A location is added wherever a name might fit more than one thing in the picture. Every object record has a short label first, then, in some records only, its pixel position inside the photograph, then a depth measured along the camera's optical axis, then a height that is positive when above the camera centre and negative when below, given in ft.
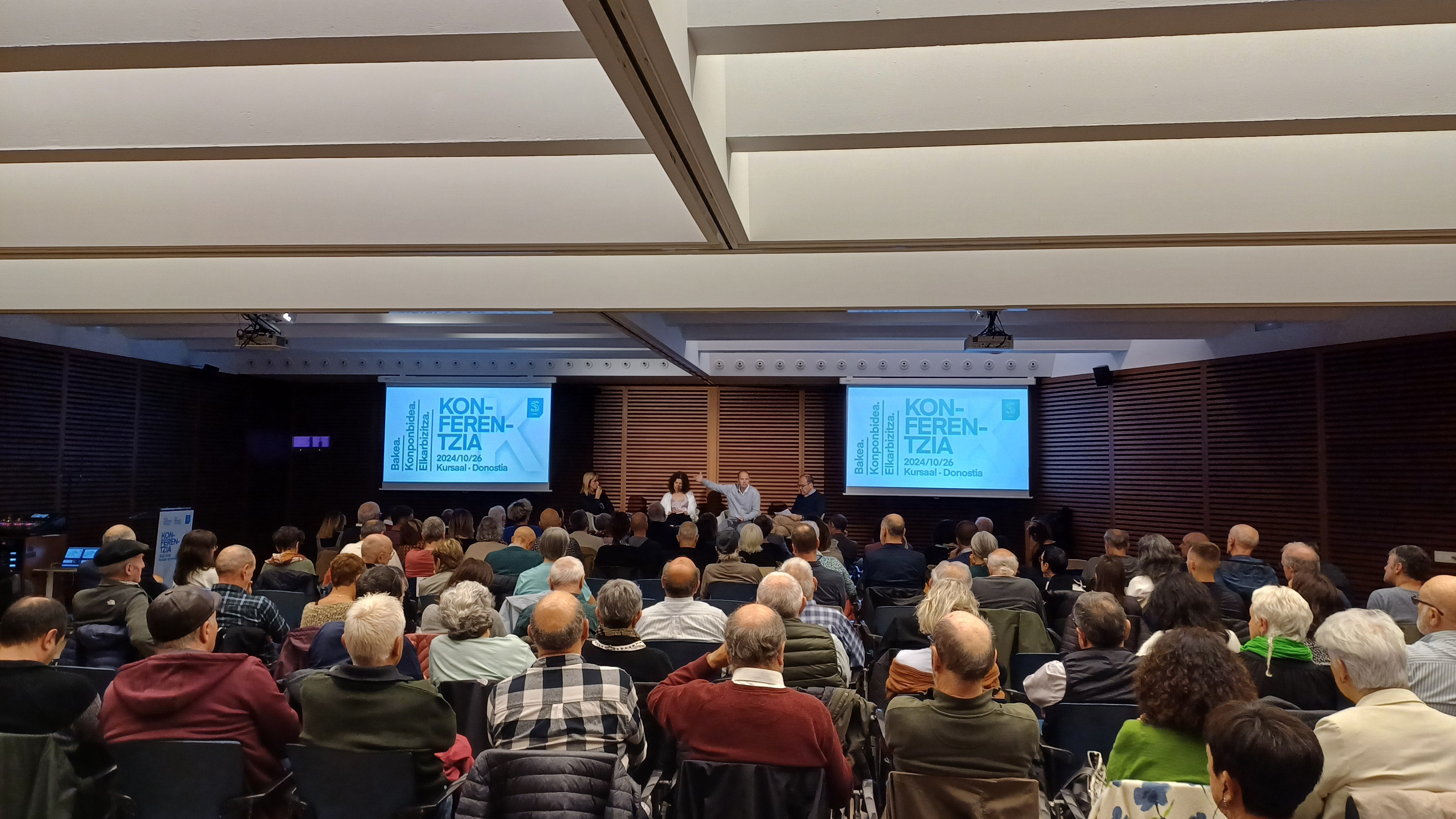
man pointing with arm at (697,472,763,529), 34.76 -1.56
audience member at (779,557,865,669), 13.16 -2.45
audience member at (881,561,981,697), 10.68 -2.18
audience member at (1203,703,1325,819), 5.39 -1.92
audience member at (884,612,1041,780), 7.88 -2.49
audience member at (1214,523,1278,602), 16.39 -2.11
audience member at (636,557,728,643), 13.08 -2.42
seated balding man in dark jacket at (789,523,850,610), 16.88 -2.23
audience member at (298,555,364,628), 12.80 -2.13
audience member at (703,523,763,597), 17.62 -2.34
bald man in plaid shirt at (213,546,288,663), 12.26 -2.30
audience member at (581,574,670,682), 10.87 -2.39
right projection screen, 33.58 +1.06
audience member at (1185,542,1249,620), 16.24 -1.86
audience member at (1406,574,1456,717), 10.14 -2.25
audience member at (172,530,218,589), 14.87 -1.81
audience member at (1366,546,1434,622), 14.16 -1.99
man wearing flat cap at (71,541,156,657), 11.95 -2.14
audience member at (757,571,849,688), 10.84 -2.42
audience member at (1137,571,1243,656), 11.79 -1.99
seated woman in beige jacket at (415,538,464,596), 16.69 -2.04
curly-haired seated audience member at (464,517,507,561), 20.67 -2.11
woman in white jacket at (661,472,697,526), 34.96 -1.55
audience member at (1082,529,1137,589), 18.80 -1.95
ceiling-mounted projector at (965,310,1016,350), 22.09 +3.38
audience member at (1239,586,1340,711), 10.06 -2.34
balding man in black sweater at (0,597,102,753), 8.46 -2.44
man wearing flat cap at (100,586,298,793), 8.48 -2.56
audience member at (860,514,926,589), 19.08 -2.38
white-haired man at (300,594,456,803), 8.23 -2.49
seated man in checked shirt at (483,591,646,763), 8.27 -2.45
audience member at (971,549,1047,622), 14.83 -2.29
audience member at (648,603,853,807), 7.93 -2.46
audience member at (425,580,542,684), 10.98 -2.46
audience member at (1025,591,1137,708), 10.25 -2.50
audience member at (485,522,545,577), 18.45 -2.20
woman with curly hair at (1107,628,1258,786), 7.46 -2.17
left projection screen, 36.01 +0.99
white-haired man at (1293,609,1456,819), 7.04 -2.32
